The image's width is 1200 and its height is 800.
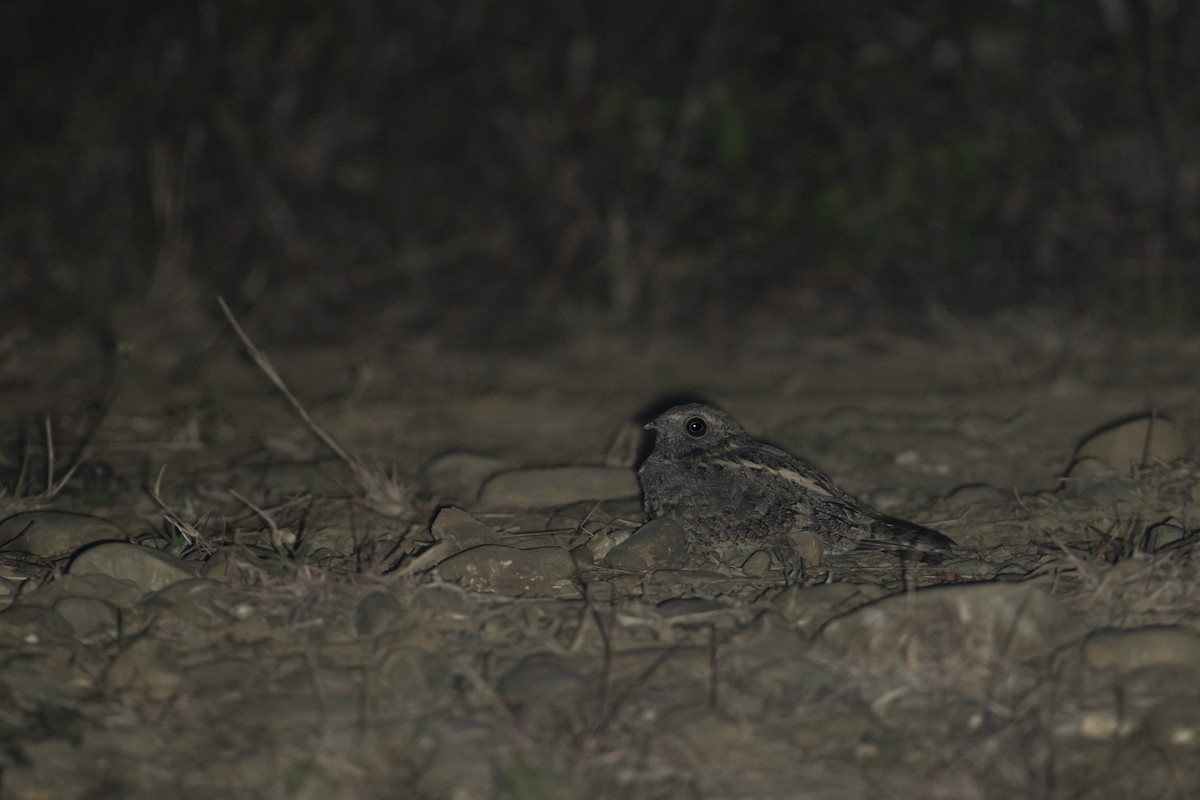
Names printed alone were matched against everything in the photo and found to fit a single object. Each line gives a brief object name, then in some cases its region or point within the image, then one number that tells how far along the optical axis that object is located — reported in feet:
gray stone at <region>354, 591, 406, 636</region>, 19.16
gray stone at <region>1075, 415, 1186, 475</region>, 26.68
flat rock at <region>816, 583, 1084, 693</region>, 17.39
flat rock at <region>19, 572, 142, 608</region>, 20.03
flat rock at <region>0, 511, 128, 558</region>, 23.27
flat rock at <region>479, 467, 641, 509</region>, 26.93
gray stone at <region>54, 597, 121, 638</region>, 19.36
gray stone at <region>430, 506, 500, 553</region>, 23.47
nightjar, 22.67
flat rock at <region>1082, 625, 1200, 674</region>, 17.43
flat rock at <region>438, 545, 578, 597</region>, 21.27
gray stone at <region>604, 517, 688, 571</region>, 22.45
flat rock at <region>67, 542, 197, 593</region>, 20.71
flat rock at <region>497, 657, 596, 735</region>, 16.55
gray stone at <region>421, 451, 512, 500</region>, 28.17
